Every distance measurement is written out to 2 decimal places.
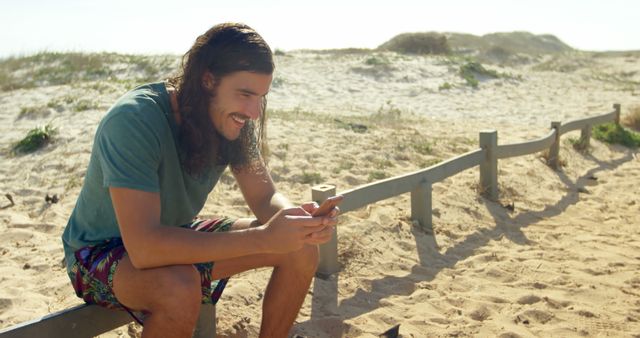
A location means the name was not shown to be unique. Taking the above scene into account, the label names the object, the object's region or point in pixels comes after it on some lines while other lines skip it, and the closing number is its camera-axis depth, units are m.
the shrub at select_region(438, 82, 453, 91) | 14.60
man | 2.39
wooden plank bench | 2.38
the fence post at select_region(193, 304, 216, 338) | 3.14
